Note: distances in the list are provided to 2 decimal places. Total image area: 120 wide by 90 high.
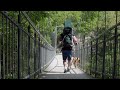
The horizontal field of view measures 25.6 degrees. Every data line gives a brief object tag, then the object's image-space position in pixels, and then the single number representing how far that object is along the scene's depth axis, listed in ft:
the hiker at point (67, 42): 25.93
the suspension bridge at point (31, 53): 12.89
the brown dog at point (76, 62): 45.22
